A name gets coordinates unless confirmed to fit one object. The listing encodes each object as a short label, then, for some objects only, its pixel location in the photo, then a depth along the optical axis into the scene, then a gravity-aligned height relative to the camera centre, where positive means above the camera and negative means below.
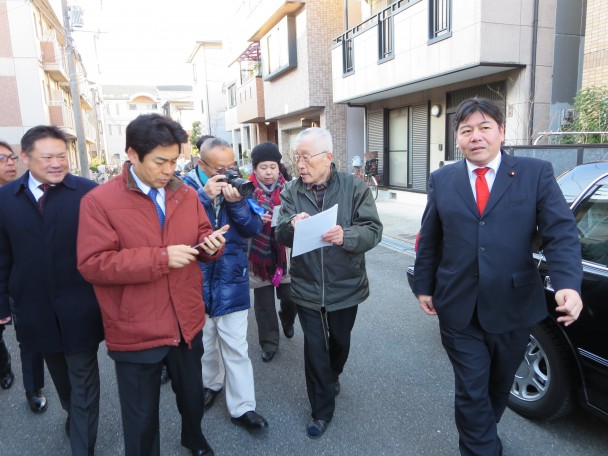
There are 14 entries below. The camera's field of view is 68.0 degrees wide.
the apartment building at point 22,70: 18.23 +3.49
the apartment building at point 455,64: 8.73 +1.61
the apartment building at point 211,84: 42.53 +6.19
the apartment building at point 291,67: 15.97 +3.09
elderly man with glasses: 2.82 -0.75
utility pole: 15.81 +2.36
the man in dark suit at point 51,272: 2.45 -0.63
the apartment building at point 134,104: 60.00 +7.04
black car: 2.46 -1.18
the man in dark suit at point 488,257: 2.16 -0.57
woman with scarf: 3.88 -0.94
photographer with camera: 2.86 -0.83
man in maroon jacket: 2.04 -0.50
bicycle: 14.09 -0.91
